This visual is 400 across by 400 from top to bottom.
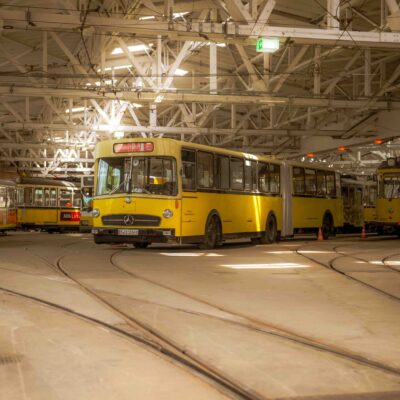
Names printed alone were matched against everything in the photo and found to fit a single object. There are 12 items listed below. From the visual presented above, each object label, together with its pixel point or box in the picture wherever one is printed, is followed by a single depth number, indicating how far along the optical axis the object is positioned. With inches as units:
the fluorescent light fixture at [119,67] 1330.5
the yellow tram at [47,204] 1622.8
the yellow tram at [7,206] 1242.0
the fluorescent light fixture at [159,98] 1054.9
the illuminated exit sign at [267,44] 671.1
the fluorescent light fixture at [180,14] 966.8
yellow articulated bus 743.7
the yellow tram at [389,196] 1294.3
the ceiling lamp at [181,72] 1366.1
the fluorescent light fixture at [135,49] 1232.8
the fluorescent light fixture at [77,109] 1725.8
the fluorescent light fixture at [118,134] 1581.2
